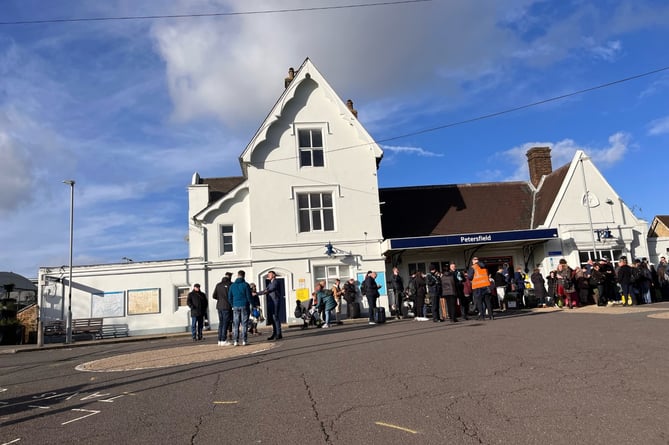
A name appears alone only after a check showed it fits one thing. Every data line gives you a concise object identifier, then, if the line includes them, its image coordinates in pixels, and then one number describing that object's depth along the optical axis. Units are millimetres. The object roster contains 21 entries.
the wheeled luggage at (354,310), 21438
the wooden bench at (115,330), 22578
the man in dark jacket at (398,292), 19906
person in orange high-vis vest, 14844
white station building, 22719
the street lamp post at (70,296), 20500
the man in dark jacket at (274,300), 13250
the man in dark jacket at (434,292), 15570
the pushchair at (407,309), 19672
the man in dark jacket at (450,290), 14992
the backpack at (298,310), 19391
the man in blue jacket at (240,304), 12589
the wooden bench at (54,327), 21828
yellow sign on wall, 22484
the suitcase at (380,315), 17516
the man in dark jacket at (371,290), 17094
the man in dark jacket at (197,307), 16047
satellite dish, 24609
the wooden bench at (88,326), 22141
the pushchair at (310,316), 18531
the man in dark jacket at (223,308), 13078
